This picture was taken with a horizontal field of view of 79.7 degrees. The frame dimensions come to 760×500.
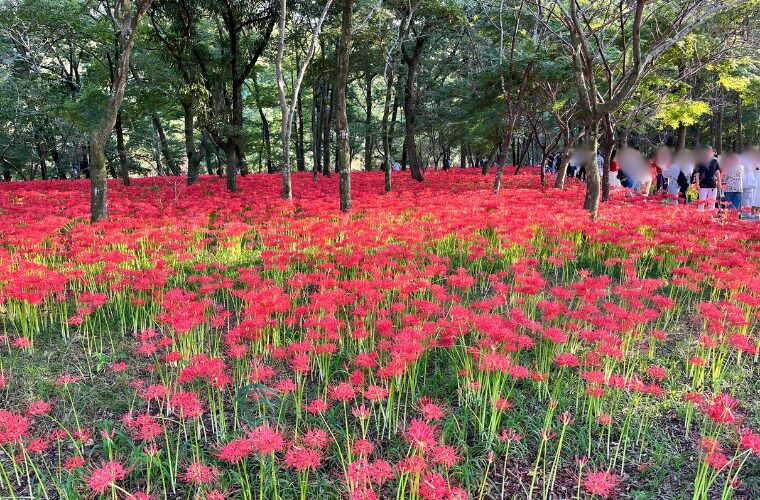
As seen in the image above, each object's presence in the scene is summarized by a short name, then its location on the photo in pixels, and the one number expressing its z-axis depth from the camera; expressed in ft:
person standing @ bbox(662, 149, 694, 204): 45.14
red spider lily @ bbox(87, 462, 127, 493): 7.44
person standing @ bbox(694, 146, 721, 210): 38.32
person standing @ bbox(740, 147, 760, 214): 38.34
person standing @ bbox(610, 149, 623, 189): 61.82
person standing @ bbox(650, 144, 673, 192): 48.49
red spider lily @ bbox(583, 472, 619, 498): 7.82
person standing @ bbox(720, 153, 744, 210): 38.17
